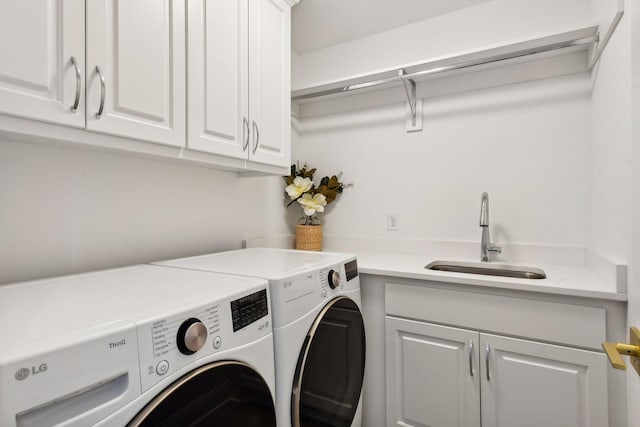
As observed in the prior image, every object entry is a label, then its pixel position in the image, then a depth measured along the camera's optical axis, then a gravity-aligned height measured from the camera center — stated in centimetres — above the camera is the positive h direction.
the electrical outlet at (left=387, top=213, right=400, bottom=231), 207 -5
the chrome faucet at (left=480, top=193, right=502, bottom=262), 170 -12
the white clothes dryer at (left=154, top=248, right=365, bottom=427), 98 -39
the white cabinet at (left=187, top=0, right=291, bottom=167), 124 +60
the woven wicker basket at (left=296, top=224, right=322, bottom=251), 208 -14
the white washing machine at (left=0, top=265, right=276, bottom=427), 50 -25
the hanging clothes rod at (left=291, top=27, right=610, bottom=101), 138 +74
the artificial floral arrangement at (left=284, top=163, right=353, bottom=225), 206 +17
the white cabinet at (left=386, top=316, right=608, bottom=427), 119 -66
